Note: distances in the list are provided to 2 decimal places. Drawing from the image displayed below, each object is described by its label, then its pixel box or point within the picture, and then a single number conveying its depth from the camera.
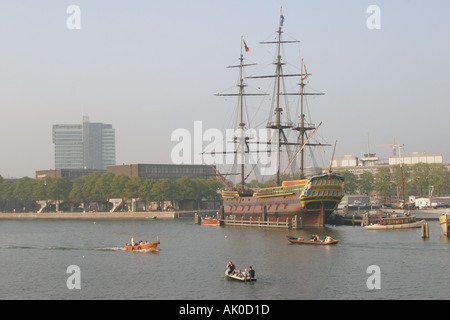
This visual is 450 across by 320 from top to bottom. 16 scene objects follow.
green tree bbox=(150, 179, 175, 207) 180.00
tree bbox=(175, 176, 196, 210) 184.38
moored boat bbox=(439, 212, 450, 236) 83.75
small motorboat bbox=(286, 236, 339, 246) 75.29
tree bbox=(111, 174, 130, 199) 189.89
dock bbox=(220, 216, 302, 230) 103.88
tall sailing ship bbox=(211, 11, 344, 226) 103.12
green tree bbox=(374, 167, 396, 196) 196.05
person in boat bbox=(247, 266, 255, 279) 51.78
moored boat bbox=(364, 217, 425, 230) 97.06
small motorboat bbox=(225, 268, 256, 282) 51.72
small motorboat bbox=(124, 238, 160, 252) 74.81
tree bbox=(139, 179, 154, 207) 182.12
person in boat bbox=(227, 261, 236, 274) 53.62
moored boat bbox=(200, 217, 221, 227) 124.14
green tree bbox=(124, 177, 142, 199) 185.91
